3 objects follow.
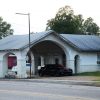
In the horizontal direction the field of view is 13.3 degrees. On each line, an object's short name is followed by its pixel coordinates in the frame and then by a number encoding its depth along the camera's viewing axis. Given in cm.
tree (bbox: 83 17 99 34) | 10700
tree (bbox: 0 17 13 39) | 11512
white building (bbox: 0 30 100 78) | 4834
